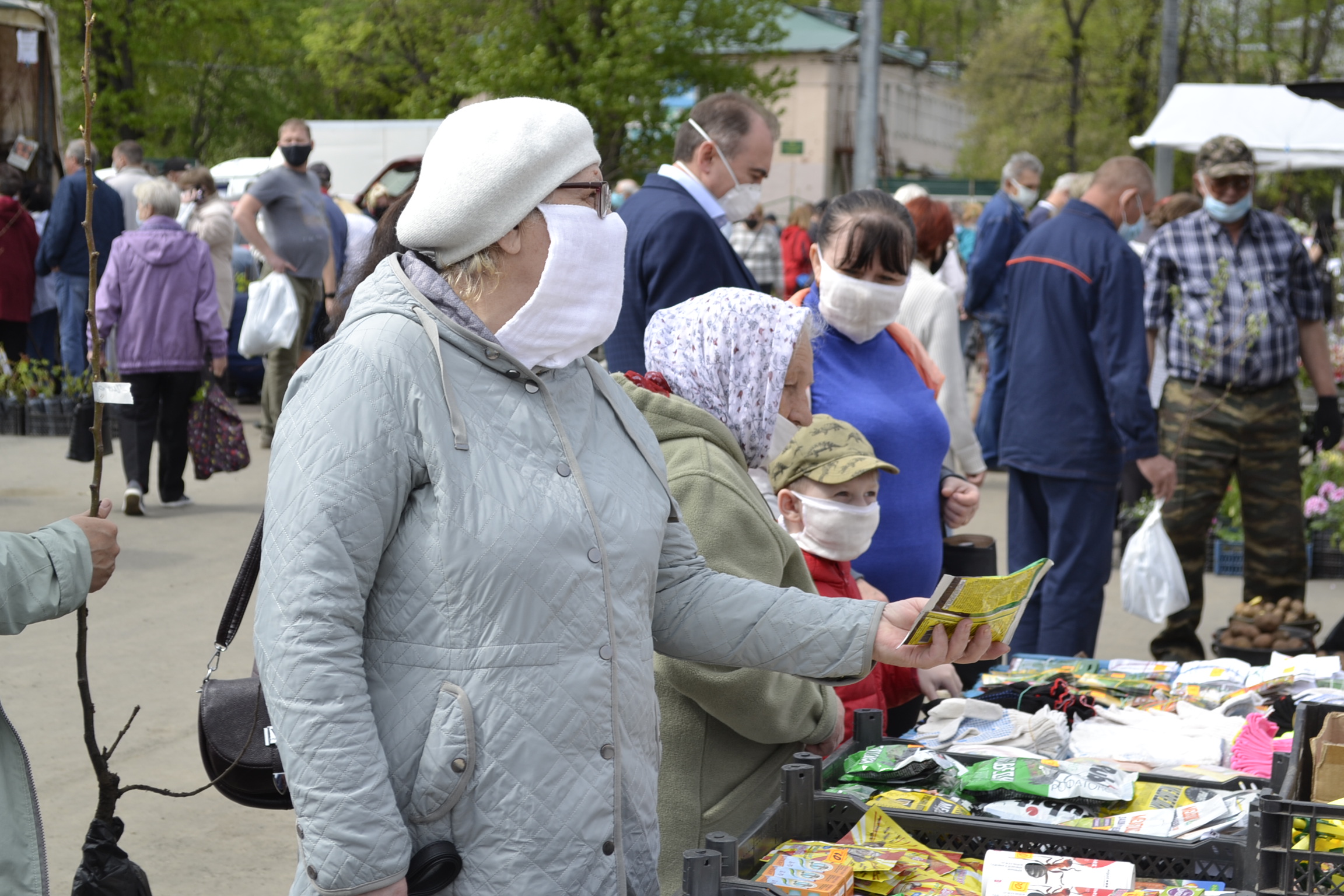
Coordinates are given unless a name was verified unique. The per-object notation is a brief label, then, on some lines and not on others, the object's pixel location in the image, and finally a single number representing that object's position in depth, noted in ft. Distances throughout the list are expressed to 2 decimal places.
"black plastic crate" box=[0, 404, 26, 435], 36.17
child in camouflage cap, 10.87
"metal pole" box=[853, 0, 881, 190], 46.68
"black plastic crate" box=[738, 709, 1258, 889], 7.79
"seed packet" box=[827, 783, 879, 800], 8.86
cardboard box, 8.40
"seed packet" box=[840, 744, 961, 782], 9.06
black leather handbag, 7.26
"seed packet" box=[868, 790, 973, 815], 8.54
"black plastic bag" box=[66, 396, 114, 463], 14.61
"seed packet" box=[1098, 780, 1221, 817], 8.86
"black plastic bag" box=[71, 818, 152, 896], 8.08
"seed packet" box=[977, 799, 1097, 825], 8.59
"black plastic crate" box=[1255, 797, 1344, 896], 7.42
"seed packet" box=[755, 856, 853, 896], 7.29
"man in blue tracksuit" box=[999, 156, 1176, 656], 17.29
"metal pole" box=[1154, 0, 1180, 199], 56.65
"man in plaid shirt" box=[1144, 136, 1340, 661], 18.98
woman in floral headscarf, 8.55
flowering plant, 24.99
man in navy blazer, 14.90
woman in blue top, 13.10
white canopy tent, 50.01
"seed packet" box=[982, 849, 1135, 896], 7.43
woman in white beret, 5.82
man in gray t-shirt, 33.83
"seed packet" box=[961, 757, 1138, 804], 8.80
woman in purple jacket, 26.61
